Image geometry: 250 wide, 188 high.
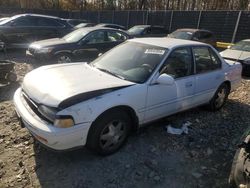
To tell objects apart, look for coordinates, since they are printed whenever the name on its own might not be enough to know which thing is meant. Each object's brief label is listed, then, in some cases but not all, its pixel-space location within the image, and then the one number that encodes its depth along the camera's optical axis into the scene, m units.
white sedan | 2.29
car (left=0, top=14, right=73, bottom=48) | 8.08
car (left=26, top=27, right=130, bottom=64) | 6.40
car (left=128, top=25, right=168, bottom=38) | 10.96
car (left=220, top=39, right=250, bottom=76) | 6.71
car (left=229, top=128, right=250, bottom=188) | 1.91
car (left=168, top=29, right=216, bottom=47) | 9.72
